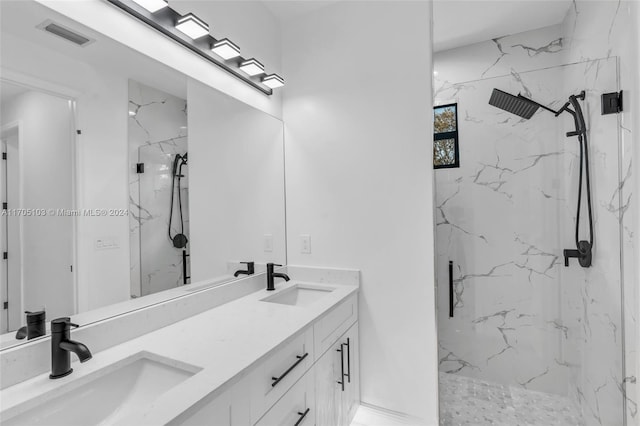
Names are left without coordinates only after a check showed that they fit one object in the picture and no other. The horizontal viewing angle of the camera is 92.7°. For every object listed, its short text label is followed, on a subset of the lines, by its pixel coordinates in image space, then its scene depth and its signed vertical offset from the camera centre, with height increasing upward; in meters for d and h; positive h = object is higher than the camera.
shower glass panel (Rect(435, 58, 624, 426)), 1.51 -0.34
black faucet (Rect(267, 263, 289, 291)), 1.82 -0.38
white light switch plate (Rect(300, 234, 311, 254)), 2.03 -0.21
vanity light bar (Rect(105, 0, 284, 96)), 1.21 +0.83
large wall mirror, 0.89 +0.15
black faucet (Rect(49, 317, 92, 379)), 0.86 -0.38
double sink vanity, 0.79 -0.49
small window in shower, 2.02 +0.52
